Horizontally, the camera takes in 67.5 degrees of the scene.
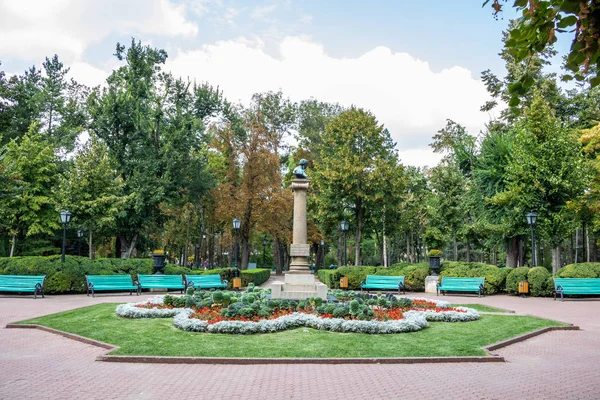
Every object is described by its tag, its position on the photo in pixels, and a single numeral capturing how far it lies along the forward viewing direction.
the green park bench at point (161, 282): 19.88
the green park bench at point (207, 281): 21.14
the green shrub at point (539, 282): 19.80
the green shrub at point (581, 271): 19.44
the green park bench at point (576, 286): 18.64
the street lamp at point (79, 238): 35.41
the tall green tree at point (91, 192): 25.41
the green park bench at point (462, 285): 20.81
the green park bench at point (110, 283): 19.22
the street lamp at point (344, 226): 25.70
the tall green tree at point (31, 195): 27.23
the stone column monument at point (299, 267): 15.47
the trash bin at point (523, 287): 19.98
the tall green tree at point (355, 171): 29.56
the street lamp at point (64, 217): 19.59
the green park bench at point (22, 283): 18.16
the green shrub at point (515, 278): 20.47
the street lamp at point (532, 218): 20.50
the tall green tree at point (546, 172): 23.20
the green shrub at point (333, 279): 25.77
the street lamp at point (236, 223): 22.89
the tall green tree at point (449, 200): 31.50
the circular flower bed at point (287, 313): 10.38
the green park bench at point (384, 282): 22.30
